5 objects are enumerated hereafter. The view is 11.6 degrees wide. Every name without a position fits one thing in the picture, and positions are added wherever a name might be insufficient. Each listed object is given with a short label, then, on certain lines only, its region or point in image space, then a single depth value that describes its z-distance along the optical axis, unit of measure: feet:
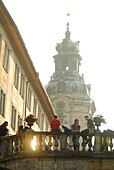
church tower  361.51
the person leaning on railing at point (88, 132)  73.26
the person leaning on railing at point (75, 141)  73.10
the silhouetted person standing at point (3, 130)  75.14
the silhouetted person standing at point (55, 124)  76.07
